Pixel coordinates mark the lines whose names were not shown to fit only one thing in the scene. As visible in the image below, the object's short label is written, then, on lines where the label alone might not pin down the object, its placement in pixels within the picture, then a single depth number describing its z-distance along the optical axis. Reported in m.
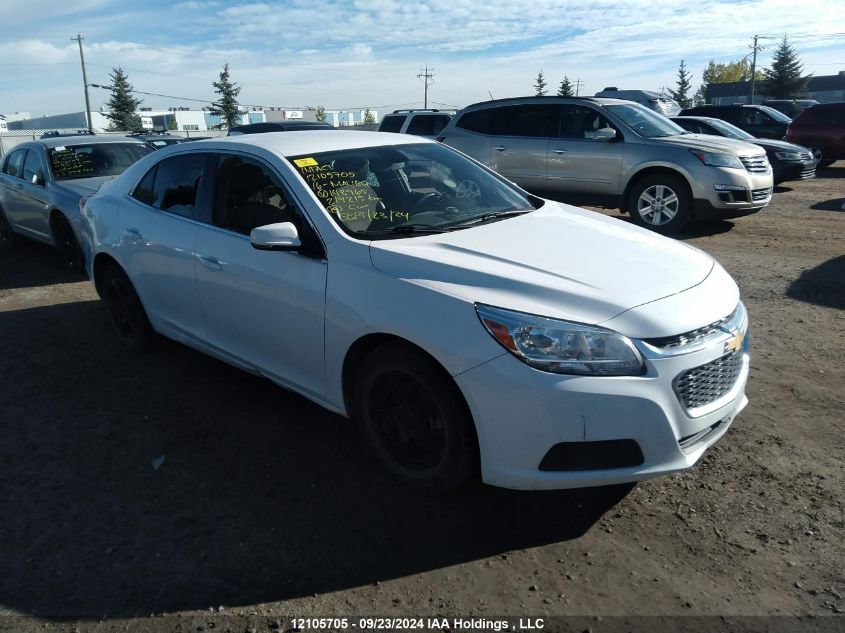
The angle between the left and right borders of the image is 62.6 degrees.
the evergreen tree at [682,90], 83.25
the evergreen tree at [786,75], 62.34
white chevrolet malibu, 2.87
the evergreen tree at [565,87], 78.81
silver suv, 9.60
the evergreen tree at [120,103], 70.81
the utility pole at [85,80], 55.41
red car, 18.00
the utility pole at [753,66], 65.52
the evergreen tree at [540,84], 81.63
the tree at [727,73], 96.25
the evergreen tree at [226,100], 71.50
